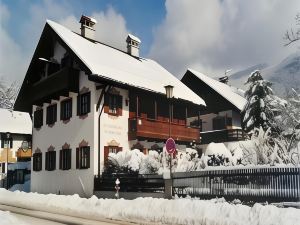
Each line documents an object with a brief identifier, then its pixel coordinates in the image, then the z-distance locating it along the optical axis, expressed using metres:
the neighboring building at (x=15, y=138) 29.01
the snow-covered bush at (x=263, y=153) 12.56
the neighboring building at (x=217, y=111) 23.84
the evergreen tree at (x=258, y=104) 22.84
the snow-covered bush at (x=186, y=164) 14.54
